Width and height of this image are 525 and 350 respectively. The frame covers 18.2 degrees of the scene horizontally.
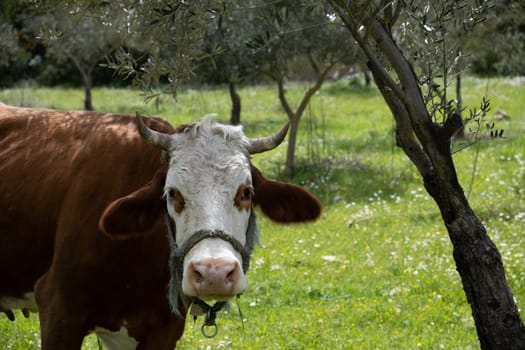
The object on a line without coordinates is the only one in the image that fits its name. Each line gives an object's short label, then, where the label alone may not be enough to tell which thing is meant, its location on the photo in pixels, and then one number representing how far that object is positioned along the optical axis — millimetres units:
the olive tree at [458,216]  10589
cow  9371
